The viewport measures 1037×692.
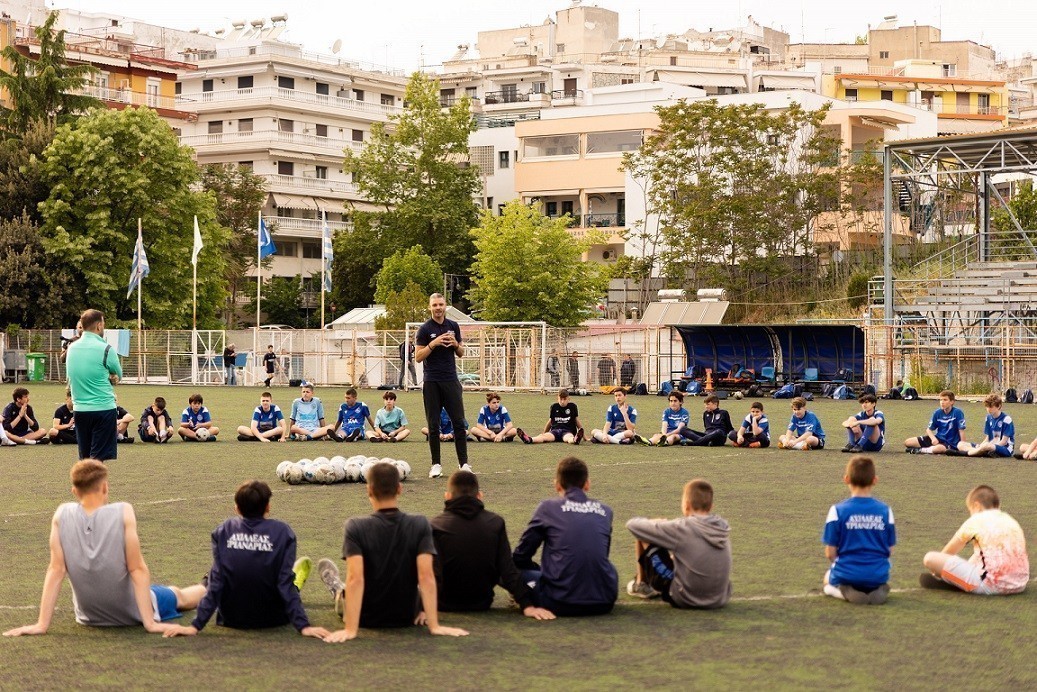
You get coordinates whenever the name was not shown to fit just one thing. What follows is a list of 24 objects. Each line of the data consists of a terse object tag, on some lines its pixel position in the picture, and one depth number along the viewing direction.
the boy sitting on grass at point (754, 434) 24.16
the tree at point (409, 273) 77.62
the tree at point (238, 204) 85.75
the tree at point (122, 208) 62.88
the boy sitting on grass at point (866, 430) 23.08
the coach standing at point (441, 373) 17.11
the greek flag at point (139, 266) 55.69
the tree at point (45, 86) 68.19
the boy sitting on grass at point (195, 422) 25.42
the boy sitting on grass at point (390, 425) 25.20
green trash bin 59.47
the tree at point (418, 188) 87.62
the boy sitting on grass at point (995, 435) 21.97
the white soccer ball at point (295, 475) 17.27
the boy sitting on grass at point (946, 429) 22.69
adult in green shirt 14.07
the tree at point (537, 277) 68.81
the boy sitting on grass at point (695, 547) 9.20
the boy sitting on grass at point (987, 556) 9.78
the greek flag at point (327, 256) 60.69
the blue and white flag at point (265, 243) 58.17
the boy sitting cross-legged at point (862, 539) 9.44
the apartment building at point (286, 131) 96.00
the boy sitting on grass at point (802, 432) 23.56
